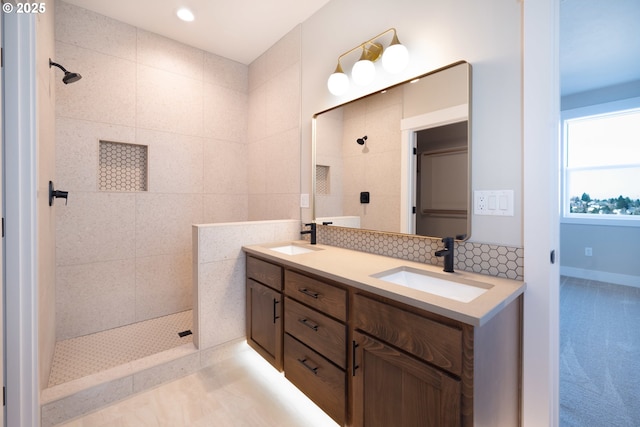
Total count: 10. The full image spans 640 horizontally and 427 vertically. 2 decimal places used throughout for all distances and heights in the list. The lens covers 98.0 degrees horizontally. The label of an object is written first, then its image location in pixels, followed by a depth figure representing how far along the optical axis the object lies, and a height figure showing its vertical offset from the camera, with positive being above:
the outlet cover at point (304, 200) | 2.35 +0.09
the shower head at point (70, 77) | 1.77 +0.85
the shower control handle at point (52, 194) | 1.67 +0.10
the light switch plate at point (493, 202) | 1.23 +0.04
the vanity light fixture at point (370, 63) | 1.59 +0.91
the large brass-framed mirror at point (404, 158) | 1.39 +0.32
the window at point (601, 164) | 3.70 +0.65
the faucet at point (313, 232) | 2.17 -0.17
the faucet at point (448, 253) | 1.30 -0.20
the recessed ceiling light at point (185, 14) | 2.18 +1.57
